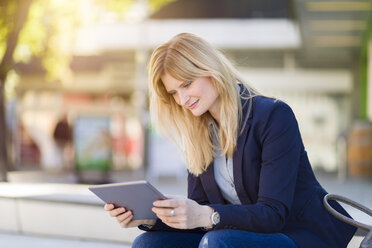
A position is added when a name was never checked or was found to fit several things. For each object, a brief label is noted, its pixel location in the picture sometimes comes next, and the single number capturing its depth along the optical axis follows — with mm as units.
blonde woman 2375
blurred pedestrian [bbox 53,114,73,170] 15125
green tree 9039
